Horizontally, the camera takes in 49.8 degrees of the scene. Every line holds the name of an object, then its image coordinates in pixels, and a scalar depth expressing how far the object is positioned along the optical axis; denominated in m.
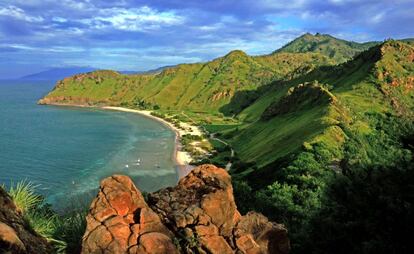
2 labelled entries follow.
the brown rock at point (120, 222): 20.72
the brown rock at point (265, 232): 25.52
